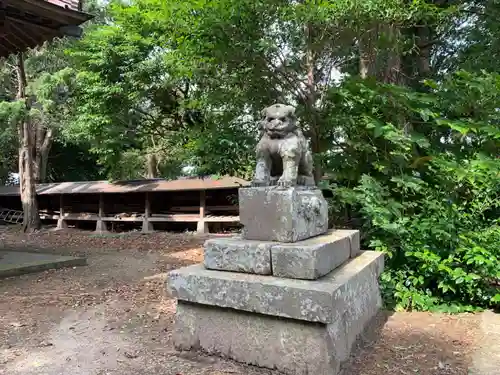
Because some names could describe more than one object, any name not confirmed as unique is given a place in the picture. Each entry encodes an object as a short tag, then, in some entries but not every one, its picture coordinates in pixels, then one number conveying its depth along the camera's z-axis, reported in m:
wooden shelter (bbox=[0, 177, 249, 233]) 13.62
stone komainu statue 3.86
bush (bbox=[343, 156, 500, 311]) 4.71
